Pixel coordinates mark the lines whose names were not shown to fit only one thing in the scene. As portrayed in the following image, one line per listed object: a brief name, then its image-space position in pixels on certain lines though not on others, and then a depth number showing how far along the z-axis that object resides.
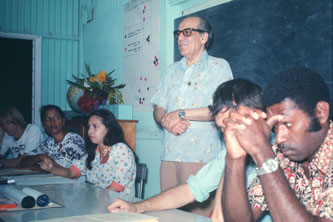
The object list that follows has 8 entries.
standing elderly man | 2.41
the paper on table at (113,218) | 1.14
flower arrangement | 4.02
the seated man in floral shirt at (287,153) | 1.04
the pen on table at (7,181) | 1.99
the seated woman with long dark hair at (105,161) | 2.46
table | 1.27
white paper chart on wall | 3.49
